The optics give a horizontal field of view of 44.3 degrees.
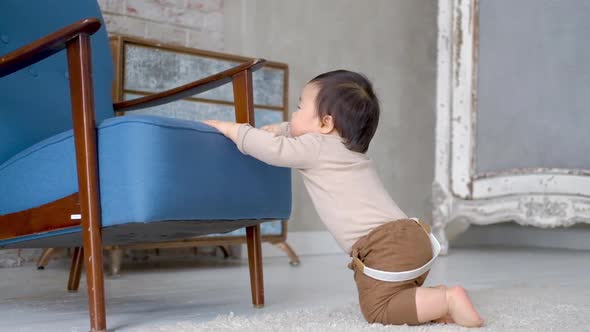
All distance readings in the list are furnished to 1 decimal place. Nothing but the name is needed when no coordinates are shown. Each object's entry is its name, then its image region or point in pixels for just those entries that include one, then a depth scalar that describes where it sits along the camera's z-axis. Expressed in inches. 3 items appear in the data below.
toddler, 62.2
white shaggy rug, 58.1
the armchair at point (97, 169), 56.9
